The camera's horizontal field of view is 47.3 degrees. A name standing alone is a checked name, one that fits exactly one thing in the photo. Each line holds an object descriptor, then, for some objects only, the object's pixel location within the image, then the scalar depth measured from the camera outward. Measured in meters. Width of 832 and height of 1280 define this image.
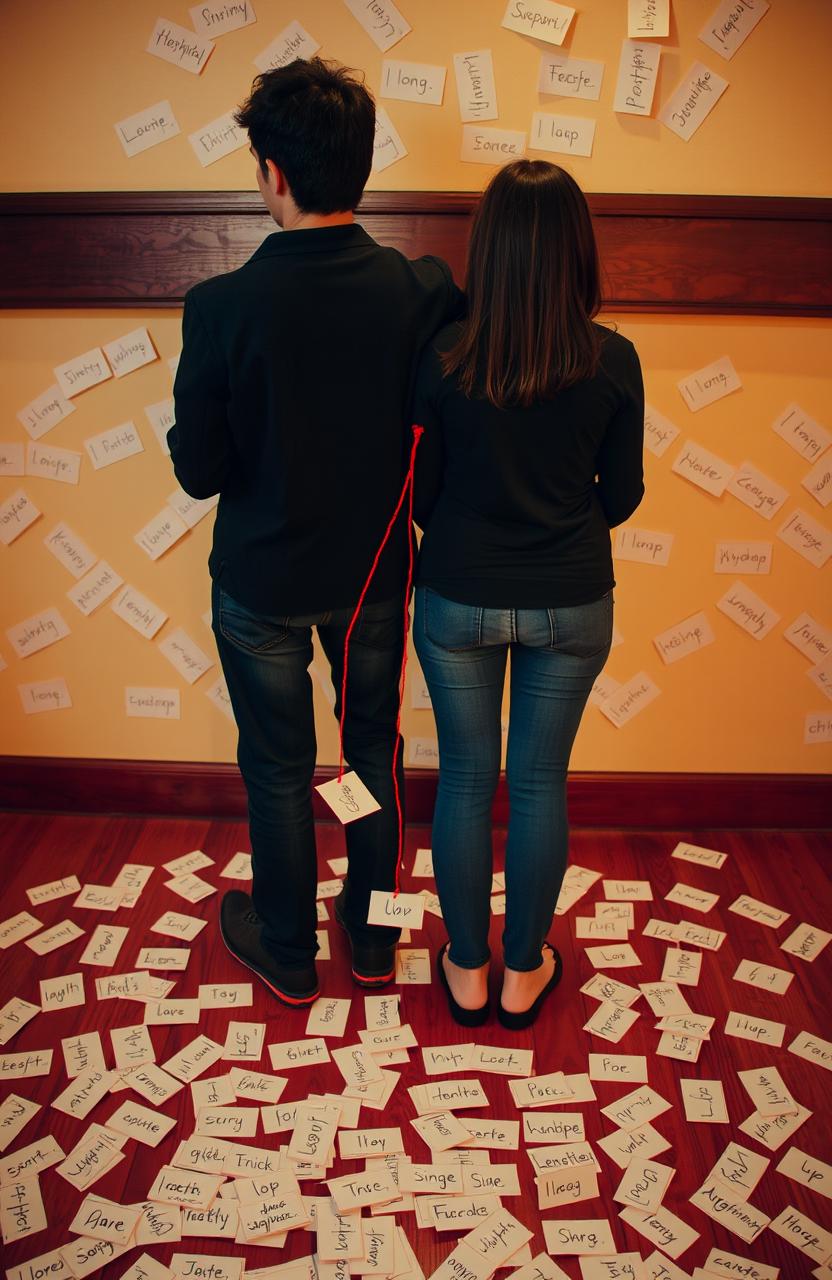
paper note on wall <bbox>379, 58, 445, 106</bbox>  1.76
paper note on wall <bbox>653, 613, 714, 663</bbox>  2.09
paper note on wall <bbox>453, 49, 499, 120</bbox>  1.75
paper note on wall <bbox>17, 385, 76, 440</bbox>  1.99
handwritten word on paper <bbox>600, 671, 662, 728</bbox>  2.15
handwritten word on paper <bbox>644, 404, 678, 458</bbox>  1.94
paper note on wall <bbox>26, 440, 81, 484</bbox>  2.03
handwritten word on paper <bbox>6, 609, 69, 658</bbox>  2.16
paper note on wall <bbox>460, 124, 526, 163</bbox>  1.78
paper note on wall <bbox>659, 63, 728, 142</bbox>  1.75
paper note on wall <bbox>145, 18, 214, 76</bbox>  1.77
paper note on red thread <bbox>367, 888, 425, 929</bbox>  1.55
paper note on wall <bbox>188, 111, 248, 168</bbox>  1.80
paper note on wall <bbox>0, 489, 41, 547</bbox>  2.07
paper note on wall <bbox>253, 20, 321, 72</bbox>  1.76
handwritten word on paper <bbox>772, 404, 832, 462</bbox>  1.95
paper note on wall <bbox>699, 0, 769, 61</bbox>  1.73
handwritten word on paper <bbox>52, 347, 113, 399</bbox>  1.95
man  1.21
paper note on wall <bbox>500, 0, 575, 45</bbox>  1.72
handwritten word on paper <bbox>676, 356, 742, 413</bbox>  1.91
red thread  1.35
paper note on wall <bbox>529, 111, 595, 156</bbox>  1.77
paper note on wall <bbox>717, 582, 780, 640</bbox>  2.08
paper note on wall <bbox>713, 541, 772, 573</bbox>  2.04
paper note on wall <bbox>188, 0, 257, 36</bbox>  1.75
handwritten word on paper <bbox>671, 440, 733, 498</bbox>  1.97
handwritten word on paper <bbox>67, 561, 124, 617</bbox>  2.11
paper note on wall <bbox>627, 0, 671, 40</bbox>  1.71
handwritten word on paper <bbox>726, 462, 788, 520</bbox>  1.99
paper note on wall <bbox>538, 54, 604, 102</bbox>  1.75
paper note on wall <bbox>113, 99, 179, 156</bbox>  1.81
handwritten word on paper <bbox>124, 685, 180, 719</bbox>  2.20
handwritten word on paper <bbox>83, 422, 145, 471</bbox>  2.00
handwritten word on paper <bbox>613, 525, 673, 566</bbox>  2.02
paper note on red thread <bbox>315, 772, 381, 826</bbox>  1.50
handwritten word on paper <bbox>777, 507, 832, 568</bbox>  2.02
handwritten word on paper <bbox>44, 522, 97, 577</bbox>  2.09
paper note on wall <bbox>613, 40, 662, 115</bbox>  1.74
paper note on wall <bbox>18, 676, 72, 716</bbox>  2.22
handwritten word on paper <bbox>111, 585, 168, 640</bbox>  2.12
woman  1.21
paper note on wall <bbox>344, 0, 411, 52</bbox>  1.74
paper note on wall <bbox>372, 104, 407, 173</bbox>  1.79
